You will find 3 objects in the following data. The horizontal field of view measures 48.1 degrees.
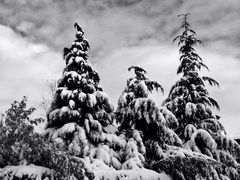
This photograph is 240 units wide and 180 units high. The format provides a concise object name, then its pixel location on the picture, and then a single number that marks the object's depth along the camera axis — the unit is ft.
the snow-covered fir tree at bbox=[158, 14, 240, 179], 42.45
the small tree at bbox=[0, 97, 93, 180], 22.81
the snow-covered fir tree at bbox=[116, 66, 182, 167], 38.32
